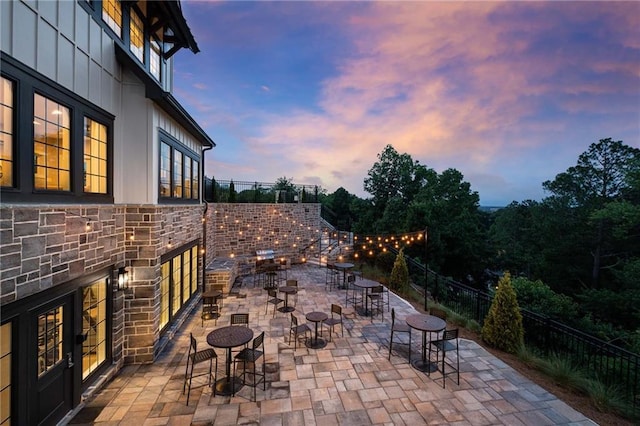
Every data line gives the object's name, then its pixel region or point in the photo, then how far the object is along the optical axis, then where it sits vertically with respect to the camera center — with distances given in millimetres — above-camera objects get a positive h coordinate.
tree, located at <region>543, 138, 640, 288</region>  19703 +2490
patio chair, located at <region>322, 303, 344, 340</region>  6621 -2832
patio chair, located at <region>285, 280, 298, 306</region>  8984 -2519
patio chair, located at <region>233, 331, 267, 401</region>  4690 -3022
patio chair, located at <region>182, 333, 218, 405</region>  4521 -2632
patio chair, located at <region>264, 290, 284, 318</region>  8005 -3170
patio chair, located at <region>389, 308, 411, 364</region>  6181 -2841
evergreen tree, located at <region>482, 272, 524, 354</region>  6234 -2652
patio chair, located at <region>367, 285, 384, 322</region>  8312 -3191
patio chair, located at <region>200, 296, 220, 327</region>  7703 -3065
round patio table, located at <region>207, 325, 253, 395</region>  4613 -2412
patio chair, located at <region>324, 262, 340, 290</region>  11105 -3173
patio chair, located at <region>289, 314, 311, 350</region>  6105 -2807
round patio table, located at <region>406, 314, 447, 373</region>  5386 -2420
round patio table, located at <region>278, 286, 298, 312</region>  8312 -2614
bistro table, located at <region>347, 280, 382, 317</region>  8408 -2423
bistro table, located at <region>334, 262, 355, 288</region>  10522 -2241
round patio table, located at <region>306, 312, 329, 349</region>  6289 -3175
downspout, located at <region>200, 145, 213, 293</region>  9391 -1036
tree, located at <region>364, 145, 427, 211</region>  24938 +3346
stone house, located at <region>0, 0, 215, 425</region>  3049 +148
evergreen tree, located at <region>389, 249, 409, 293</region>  10812 -2702
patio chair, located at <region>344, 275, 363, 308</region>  9398 -3259
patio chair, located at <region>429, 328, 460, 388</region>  4965 -3152
